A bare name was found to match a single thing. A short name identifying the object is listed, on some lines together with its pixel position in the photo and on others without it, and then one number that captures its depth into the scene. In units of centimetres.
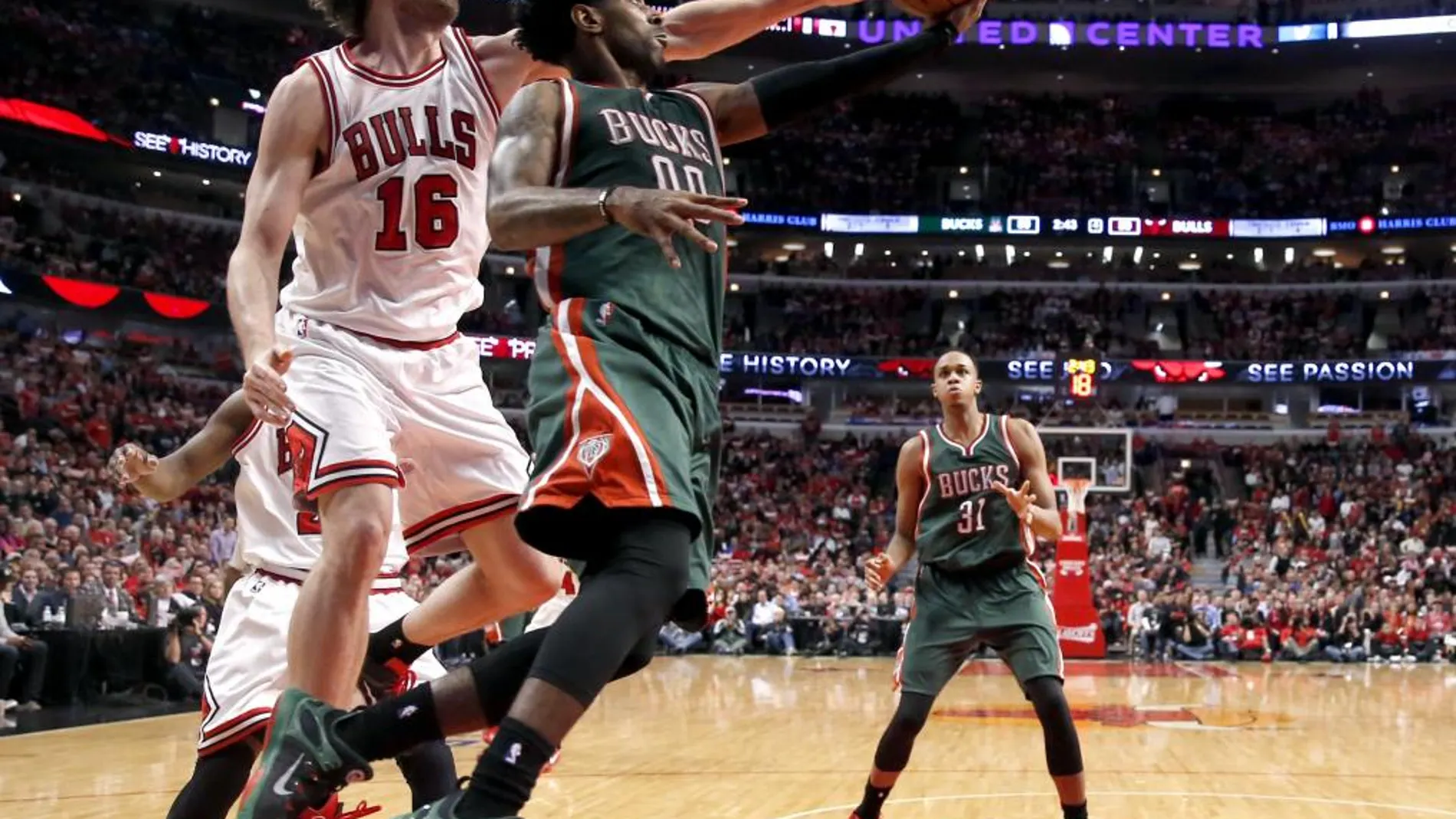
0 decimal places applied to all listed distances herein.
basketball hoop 2259
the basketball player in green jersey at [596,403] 291
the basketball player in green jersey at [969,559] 636
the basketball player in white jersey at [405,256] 397
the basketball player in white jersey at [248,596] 397
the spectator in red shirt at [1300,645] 2523
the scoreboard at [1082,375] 3756
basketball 386
